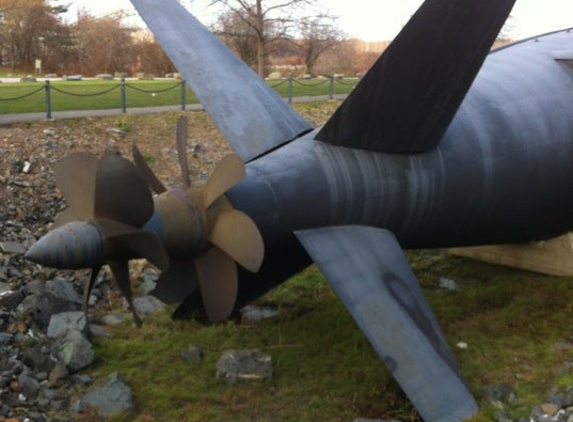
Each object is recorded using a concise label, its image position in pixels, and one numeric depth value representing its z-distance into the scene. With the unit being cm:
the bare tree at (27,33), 4354
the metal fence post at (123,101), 1764
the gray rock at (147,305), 882
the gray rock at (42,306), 809
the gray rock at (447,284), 928
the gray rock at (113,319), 852
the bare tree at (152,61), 4062
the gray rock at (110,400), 641
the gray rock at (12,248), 1024
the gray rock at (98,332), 797
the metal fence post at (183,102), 1898
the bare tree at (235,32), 2727
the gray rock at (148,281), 970
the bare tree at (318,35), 2758
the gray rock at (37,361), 700
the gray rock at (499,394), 621
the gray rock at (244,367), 696
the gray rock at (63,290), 900
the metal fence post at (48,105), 1579
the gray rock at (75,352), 713
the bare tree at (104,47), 4222
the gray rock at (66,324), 762
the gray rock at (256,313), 850
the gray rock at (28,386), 651
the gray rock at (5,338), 736
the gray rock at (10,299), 828
